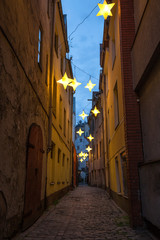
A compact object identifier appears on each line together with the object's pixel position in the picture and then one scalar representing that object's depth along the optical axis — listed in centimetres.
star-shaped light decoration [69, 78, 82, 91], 1012
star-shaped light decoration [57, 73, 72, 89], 915
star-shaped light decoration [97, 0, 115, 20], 667
